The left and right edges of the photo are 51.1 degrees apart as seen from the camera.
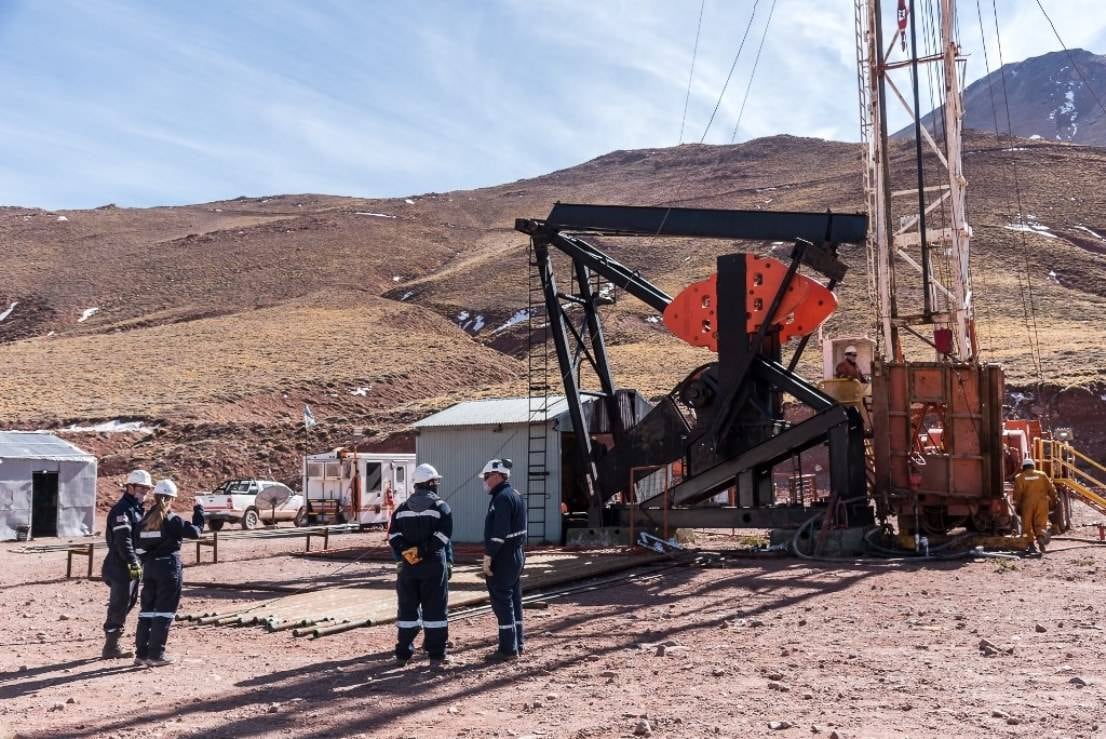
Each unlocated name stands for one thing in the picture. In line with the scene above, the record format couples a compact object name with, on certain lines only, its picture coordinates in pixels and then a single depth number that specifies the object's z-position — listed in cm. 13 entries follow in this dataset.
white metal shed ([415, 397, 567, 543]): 2209
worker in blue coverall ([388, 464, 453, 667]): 906
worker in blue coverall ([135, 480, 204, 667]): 962
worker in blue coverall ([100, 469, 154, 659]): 977
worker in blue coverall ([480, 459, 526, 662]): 917
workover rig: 1633
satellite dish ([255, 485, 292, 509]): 3434
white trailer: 3266
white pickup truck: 3338
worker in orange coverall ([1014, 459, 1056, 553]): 1658
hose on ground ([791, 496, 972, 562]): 1552
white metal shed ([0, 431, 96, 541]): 2800
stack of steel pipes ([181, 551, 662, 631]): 1164
